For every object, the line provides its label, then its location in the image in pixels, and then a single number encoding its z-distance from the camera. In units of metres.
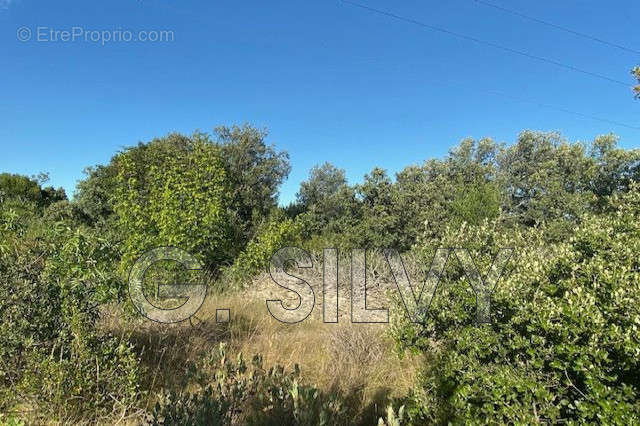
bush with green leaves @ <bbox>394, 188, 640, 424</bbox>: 1.97
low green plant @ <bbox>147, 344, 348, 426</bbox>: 2.10
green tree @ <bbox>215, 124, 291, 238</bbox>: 14.52
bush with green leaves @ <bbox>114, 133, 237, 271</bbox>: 6.63
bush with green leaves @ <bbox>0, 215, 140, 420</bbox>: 2.54
